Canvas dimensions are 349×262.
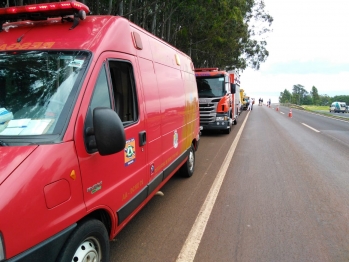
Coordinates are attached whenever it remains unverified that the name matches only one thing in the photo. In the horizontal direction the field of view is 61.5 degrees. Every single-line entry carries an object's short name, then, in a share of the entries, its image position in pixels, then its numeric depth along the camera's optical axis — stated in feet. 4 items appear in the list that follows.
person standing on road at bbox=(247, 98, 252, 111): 146.72
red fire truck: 41.55
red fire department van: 6.28
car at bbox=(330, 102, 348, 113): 170.50
